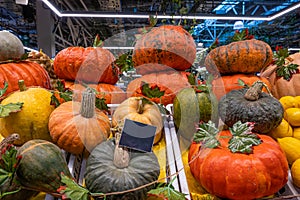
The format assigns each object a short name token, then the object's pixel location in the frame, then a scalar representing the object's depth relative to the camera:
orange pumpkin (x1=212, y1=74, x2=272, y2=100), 1.50
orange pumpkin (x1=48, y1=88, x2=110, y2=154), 0.98
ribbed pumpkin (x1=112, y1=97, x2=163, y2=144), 1.05
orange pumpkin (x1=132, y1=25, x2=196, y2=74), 1.51
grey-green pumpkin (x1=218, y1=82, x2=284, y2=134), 1.12
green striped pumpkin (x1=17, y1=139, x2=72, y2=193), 0.79
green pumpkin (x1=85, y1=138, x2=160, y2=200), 0.77
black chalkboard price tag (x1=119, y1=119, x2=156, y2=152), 0.80
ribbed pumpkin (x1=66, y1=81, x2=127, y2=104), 1.58
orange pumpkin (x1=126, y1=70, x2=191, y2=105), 1.42
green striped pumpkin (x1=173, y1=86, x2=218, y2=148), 1.18
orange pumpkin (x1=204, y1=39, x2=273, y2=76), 1.51
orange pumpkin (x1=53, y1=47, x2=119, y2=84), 1.62
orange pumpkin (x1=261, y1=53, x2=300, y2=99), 1.61
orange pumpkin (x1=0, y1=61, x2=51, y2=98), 1.30
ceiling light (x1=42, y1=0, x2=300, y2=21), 4.84
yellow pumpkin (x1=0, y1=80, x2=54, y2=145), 1.03
